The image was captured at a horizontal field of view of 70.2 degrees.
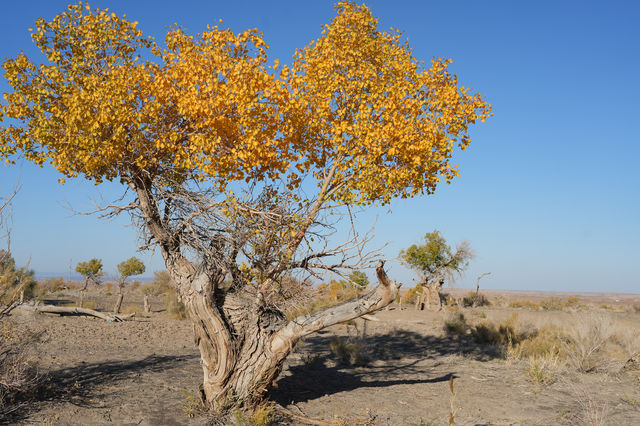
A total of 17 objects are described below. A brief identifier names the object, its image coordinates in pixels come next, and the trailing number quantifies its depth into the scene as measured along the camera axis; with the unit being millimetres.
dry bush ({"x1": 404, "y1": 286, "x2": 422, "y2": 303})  31394
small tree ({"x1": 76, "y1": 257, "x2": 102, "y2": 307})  37219
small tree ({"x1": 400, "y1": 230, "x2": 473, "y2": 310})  28328
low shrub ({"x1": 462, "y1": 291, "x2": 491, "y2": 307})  32734
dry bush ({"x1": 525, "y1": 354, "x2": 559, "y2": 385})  9969
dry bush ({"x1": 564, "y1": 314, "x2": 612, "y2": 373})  11552
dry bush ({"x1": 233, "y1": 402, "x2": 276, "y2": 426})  6395
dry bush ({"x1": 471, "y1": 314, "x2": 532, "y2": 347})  14984
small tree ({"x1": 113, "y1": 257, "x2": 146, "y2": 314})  36562
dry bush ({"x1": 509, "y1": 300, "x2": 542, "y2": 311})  32072
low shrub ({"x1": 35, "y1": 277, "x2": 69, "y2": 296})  33531
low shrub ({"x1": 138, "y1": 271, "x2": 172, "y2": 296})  30484
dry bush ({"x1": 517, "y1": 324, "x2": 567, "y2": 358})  13055
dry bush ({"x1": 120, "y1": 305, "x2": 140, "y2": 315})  19422
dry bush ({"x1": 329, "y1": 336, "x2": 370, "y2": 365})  12031
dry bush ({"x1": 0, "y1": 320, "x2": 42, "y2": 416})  6535
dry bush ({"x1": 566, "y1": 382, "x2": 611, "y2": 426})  7289
